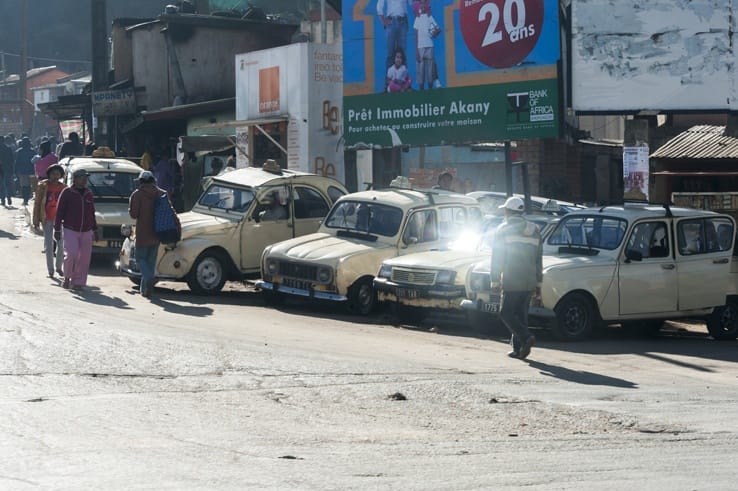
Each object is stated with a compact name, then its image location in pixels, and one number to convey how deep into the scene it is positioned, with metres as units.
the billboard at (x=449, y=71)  22.84
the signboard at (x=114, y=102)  37.25
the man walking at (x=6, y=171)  35.34
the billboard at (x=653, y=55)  21.72
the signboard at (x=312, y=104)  28.28
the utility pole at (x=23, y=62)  63.00
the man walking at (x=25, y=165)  35.28
